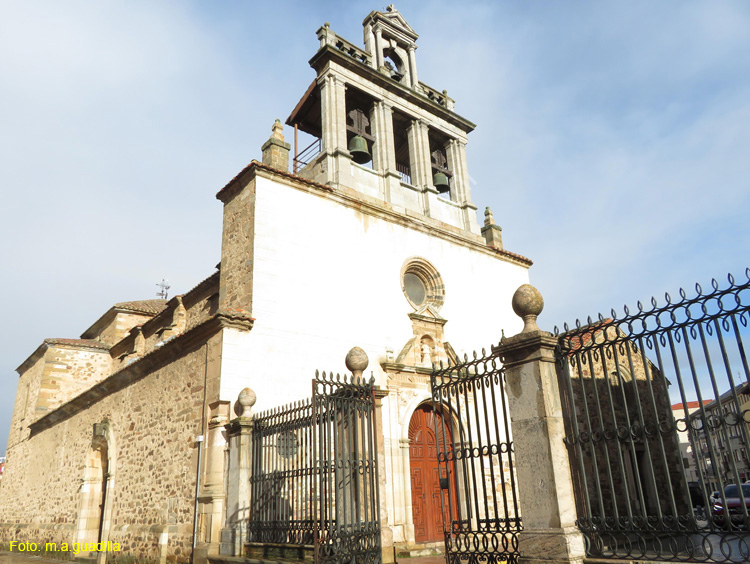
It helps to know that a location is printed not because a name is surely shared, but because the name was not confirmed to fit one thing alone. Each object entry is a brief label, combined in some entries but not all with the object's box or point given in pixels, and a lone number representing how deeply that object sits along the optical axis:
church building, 10.11
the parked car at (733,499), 10.40
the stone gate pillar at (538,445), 4.80
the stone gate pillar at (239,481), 8.43
